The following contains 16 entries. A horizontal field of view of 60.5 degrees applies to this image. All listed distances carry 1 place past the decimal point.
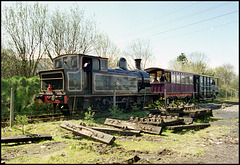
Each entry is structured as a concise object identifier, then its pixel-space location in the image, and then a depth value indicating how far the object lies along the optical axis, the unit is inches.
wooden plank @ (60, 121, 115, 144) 203.3
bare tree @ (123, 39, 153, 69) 1312.7
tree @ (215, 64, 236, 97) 1630.5
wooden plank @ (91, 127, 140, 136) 245.8
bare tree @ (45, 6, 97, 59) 716.0
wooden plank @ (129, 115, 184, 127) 285.2
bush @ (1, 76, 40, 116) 406.6
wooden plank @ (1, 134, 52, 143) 199.8
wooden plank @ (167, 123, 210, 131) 280.5
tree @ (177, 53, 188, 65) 1456.6
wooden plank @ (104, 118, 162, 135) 253.8
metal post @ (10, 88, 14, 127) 298.2
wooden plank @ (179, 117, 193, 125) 322.2
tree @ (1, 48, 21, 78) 554.6
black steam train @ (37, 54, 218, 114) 387.2
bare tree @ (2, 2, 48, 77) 606.9
